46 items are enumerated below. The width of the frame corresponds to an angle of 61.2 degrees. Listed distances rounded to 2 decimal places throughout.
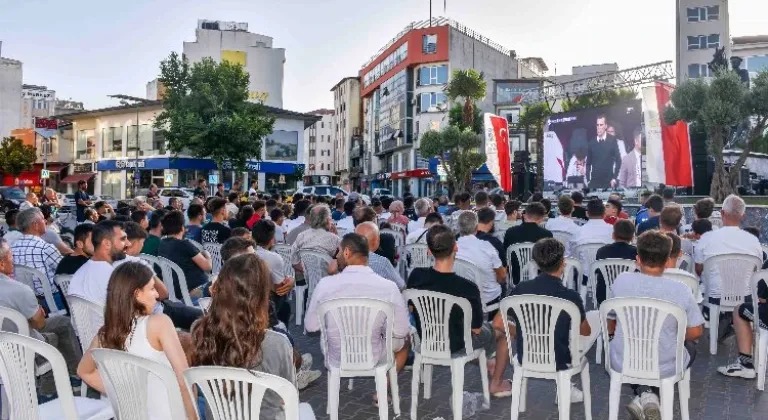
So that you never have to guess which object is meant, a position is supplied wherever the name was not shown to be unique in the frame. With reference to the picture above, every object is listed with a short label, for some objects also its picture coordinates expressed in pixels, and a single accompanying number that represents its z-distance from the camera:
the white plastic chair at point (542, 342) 4.55
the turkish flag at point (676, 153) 17.67
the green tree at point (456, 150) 45.03
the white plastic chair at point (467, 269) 6.56
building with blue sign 42.16
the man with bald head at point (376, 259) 6.21
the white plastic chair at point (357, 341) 4.63
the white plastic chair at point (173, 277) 6.96
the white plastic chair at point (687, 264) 7.39
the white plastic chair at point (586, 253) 8.39
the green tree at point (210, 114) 33.62
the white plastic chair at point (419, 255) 8.54
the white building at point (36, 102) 91.61
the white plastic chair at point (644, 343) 4.36
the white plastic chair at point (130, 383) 3.01
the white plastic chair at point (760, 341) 5.60
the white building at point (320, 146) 108.12
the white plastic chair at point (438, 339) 4.86
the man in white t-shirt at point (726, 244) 6.75
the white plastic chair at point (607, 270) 6.49
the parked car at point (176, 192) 32.14
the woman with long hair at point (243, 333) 3.07
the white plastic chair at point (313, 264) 7.66
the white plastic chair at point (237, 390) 2.77
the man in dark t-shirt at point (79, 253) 6.31
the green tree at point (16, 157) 52.72
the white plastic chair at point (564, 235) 9.65
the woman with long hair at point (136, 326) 3.25
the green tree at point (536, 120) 47.41
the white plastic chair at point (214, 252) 8.73
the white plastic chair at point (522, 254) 8.13
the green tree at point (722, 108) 20.09
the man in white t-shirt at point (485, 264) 6.70
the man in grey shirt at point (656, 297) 4.46
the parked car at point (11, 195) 27.88
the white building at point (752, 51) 59.16
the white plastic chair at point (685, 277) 5.52
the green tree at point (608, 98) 44.47
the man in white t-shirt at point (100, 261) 5.26
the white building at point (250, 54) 58.16
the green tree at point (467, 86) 44.72
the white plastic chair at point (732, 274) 6.59
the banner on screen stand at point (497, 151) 21.84
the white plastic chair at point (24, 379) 3.41
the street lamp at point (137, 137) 32.17
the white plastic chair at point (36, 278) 6.54
